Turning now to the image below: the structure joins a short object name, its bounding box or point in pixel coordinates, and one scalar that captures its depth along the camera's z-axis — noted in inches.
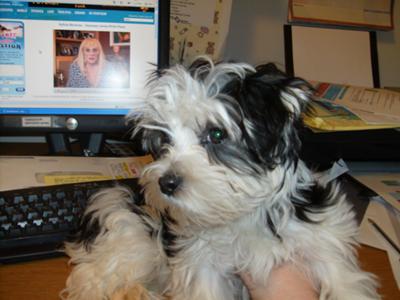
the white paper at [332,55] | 76.4
